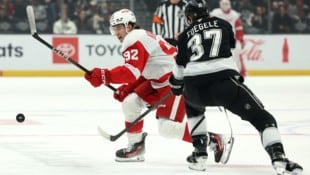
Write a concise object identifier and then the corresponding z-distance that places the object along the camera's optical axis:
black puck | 12.38
